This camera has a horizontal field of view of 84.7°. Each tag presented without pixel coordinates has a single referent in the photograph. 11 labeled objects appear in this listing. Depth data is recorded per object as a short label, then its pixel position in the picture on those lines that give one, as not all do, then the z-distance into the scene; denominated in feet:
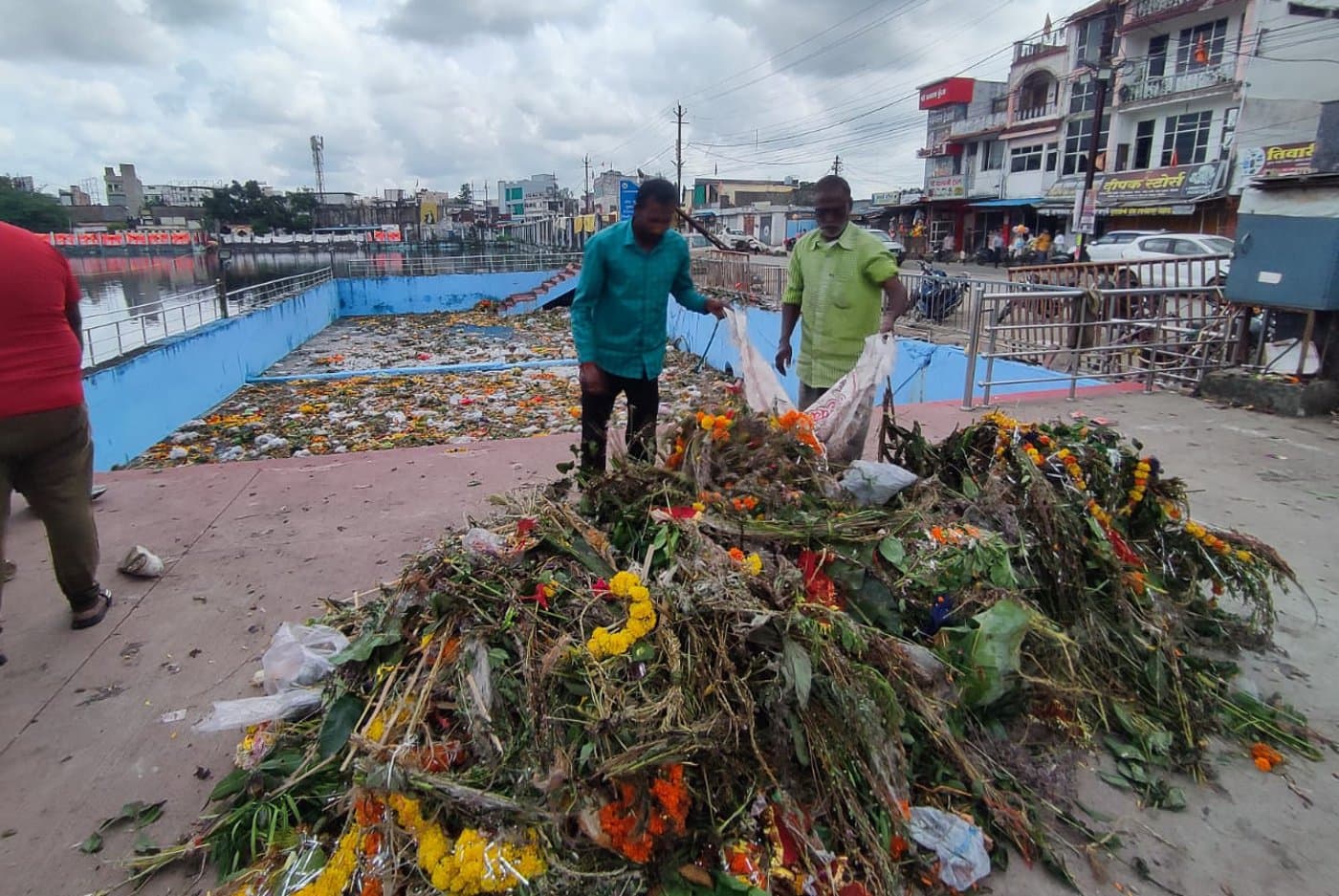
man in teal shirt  10.18
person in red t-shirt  7.88
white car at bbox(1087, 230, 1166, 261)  54.39
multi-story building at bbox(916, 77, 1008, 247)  111.75
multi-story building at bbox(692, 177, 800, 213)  192.65
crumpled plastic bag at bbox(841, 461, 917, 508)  8.41
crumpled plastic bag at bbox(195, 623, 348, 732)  6.05
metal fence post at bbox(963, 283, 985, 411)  19.02
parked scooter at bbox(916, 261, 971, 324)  36.70
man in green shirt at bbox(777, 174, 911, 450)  11.20
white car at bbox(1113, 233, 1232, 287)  49.67
